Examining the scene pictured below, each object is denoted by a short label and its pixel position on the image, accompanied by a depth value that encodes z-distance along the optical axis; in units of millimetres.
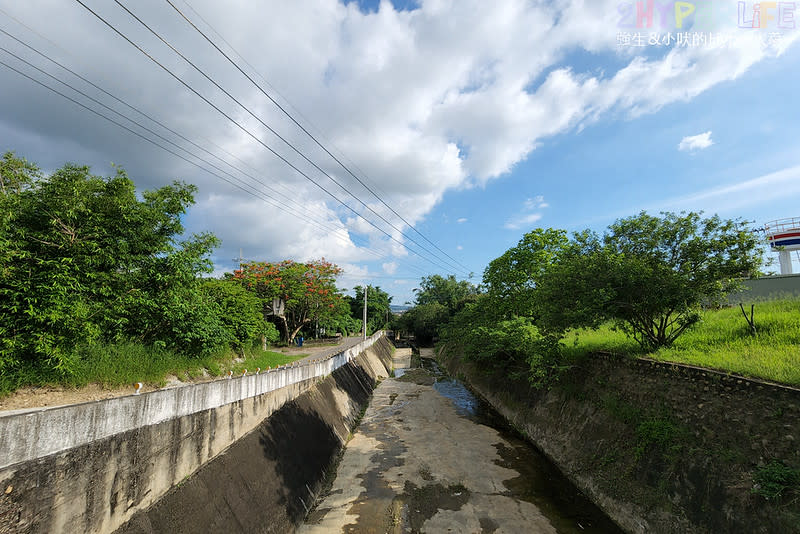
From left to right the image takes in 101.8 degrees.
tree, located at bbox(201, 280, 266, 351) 17969
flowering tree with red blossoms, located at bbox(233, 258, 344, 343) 34250
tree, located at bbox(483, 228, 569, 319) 26344
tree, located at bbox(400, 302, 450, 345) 67750
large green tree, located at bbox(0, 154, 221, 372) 7664
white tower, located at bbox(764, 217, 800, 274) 20719
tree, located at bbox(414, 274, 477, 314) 81150
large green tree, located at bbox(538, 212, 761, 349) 12477
